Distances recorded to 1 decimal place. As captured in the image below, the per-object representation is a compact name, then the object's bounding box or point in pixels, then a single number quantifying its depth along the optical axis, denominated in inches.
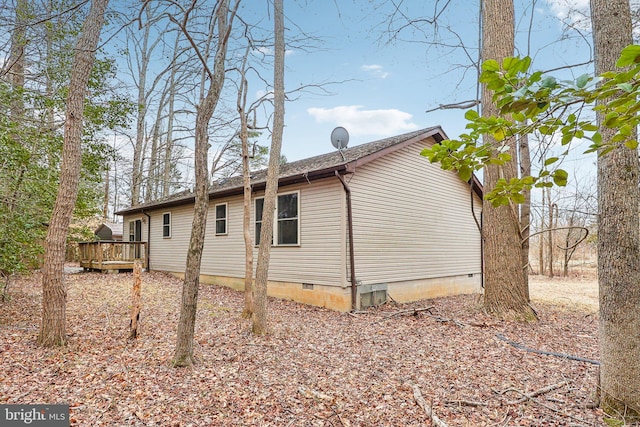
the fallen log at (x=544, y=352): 177.3
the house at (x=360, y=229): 317.1
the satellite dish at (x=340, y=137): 373.7
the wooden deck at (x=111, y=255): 536.7
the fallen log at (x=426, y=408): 119.0
